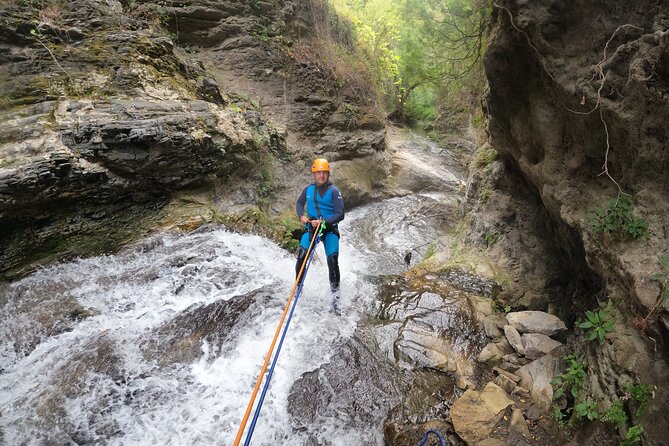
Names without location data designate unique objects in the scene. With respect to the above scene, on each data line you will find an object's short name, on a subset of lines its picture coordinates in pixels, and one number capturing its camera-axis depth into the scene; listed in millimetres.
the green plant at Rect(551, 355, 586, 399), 3281
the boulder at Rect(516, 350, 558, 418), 3422
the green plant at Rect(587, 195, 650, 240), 3110
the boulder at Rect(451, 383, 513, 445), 3250
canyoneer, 5520
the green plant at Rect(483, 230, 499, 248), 6660
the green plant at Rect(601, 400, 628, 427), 2711
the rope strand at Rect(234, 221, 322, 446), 2327
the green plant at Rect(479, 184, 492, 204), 7172
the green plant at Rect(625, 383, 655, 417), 2607
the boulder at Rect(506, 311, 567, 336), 4293
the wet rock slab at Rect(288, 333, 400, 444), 3740
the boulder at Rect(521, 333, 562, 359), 4020
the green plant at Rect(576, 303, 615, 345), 3177
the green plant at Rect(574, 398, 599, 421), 2932
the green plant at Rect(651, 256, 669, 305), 2611
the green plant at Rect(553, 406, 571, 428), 3211
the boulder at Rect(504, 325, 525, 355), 4167
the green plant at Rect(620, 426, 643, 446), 2535
